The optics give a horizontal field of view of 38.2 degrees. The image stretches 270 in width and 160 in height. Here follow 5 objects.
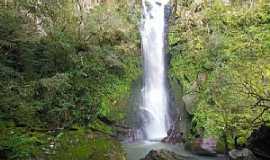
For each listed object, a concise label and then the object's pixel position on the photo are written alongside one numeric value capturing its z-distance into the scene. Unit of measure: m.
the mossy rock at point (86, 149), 8.36
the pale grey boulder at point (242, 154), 9.12
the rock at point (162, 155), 10.98
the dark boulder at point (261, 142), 8.14
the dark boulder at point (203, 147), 12.80
